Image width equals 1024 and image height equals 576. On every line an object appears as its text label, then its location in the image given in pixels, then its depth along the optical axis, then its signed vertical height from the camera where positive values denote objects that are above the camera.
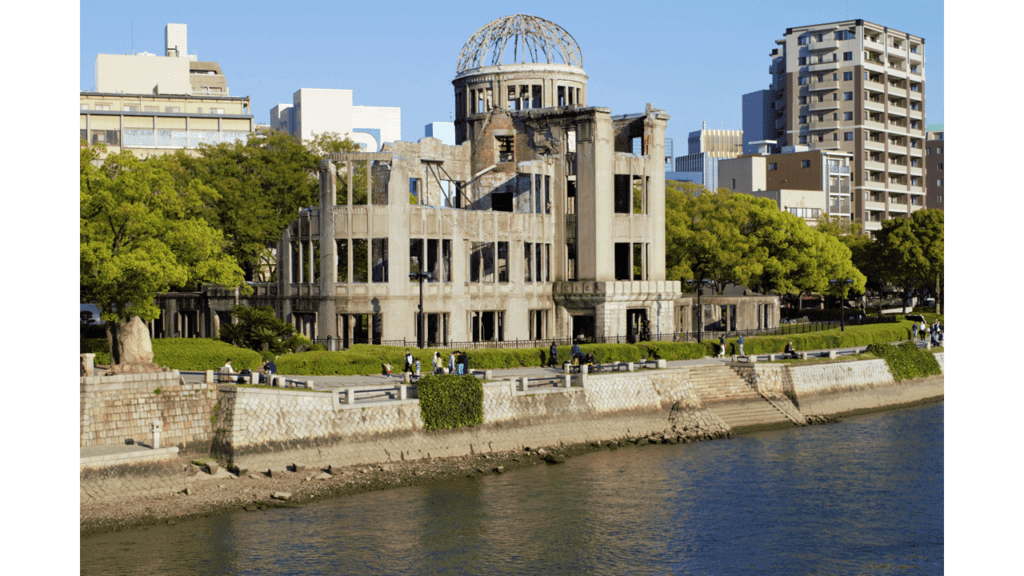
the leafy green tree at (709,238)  80.44 +4.40
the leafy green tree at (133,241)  40.59 +2.48
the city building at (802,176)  135.75 +15.07
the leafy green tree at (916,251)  97.88 +3.93
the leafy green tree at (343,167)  74.44 +9.80
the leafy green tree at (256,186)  69.50 +7.59
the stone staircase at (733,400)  54.62 -5.17
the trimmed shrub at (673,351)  59.88 -2.89
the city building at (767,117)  162.76 +28.13
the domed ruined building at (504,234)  58.94 +3.84
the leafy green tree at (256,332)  52.19 -1.32
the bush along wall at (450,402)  44.38 -4.09
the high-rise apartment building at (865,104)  144.88 +25.77
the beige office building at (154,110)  115.81 +21.22
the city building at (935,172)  164.88 +18.53
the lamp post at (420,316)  52.66 -0.71
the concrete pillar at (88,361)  40.51 -2.05
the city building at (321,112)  174.62 +30.61
